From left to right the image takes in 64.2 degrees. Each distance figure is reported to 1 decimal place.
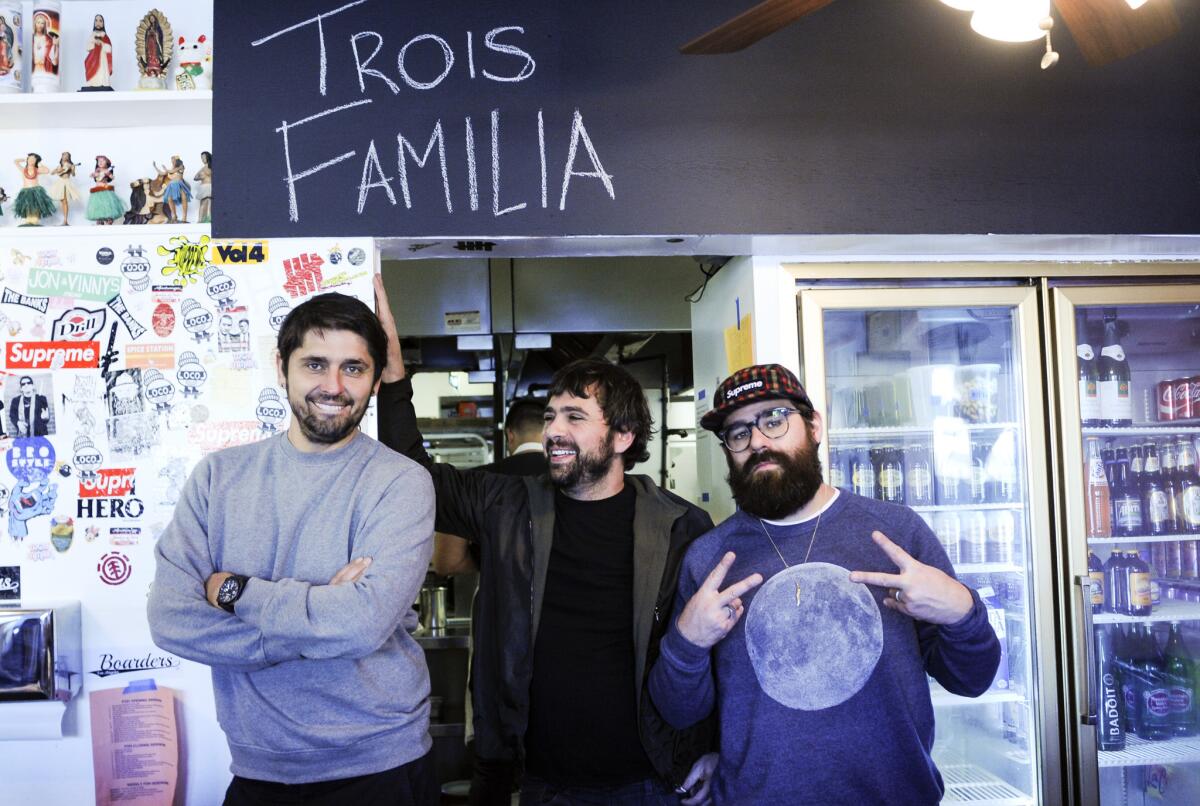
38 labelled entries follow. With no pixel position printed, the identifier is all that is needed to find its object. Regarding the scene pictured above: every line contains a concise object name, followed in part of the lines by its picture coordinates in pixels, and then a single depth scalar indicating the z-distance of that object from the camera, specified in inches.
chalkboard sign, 106.3
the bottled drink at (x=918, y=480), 132.2
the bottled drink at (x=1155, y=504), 132.6
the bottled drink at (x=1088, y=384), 133.3
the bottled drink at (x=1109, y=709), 127.7
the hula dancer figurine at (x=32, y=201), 107.4
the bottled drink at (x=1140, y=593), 128.5
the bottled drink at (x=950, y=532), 131.7
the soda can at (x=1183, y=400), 134.6
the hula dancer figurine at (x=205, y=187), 107.1
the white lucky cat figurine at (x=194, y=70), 109.5
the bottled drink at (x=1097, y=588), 128.1
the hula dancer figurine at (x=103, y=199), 108.0
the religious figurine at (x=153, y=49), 108.7
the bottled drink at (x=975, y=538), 131.6
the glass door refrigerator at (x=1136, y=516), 124.7
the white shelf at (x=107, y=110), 104.8
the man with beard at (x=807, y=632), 77.0
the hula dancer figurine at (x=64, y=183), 108.9
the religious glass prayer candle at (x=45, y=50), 107.5
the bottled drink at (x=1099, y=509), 130.0
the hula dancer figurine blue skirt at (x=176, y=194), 107.9
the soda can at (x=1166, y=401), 136.1
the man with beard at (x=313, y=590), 75.0
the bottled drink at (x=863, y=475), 132.1
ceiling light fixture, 71.2
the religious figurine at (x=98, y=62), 108.3
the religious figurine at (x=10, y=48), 107.0
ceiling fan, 71.7
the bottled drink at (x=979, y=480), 132.7
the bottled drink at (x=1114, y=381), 134.0
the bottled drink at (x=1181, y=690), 130.5
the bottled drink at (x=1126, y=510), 130.8
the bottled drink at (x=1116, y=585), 130.0
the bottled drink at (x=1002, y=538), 131.5
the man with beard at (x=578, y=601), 89.0
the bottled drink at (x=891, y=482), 132.0
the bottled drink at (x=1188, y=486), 132.0
